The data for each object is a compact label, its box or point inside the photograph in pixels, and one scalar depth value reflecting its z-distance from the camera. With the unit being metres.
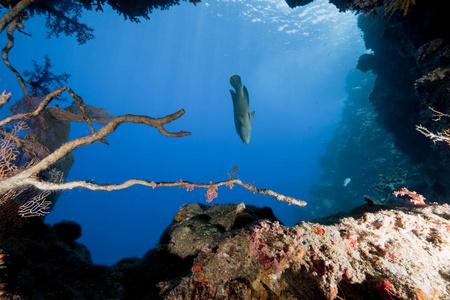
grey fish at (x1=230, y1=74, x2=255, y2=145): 6.73
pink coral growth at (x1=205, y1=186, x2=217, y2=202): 2.63
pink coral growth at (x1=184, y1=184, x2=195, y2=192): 2.45
